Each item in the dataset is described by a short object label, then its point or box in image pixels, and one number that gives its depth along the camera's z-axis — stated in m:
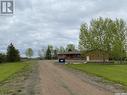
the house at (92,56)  28.62
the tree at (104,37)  26.52
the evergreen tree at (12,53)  36.83
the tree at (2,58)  33.86
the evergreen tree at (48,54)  55.56
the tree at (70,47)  61.57
